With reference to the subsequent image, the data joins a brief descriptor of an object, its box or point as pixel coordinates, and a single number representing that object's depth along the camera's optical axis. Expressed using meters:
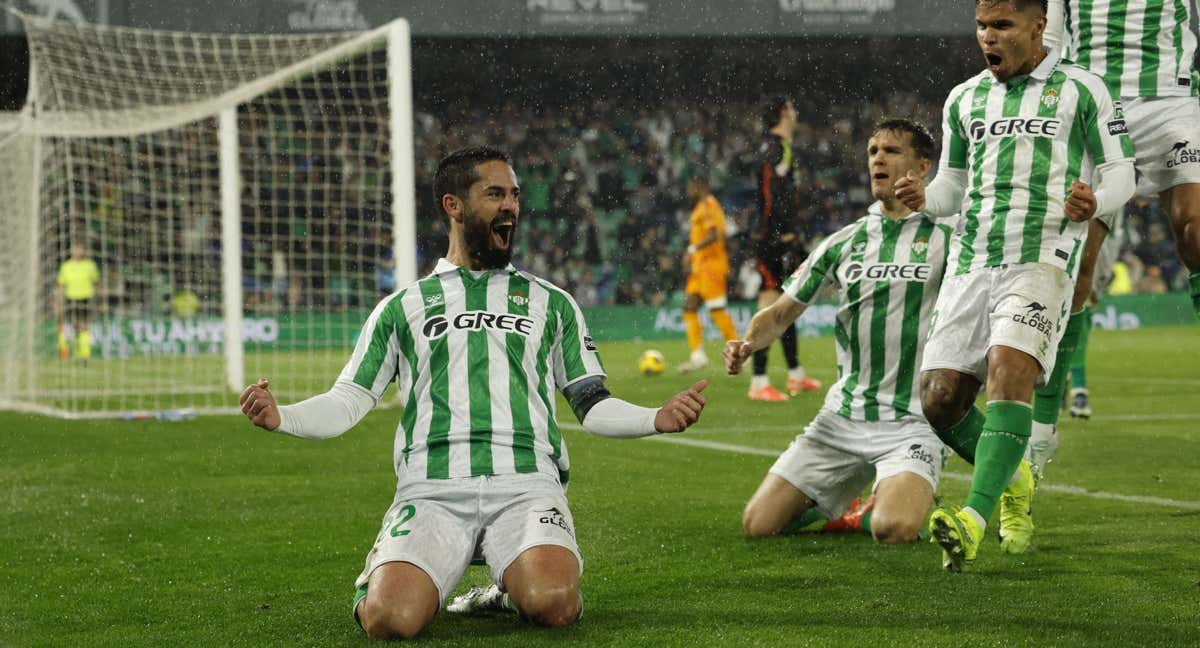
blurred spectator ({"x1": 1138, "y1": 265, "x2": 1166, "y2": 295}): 24.22
